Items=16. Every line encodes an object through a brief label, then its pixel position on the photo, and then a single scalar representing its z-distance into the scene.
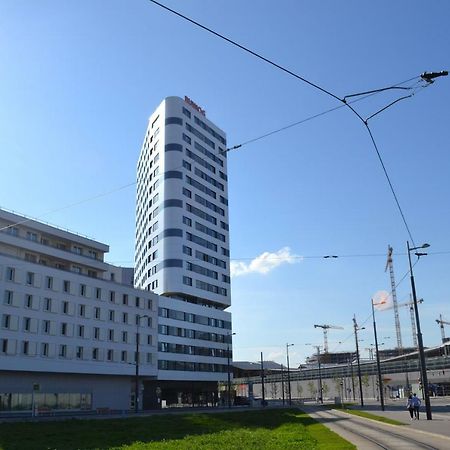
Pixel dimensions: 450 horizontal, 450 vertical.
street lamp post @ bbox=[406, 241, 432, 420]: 34.50
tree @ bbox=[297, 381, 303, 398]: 157.00
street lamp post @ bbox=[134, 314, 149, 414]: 78.88
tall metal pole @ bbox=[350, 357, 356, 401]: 125.30
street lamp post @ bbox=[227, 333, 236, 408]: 95.69
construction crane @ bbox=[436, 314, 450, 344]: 191.29
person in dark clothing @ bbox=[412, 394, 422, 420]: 38.32
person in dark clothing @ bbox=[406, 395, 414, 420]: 38.41
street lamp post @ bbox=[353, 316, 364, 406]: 80.41
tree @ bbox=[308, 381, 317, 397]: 150.16
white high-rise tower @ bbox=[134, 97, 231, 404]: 91.62
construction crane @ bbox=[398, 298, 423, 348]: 182.48
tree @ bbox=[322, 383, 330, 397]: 146.62
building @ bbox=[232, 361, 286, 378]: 162.88
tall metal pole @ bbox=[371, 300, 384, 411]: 62.96
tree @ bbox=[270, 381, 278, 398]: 163.12
